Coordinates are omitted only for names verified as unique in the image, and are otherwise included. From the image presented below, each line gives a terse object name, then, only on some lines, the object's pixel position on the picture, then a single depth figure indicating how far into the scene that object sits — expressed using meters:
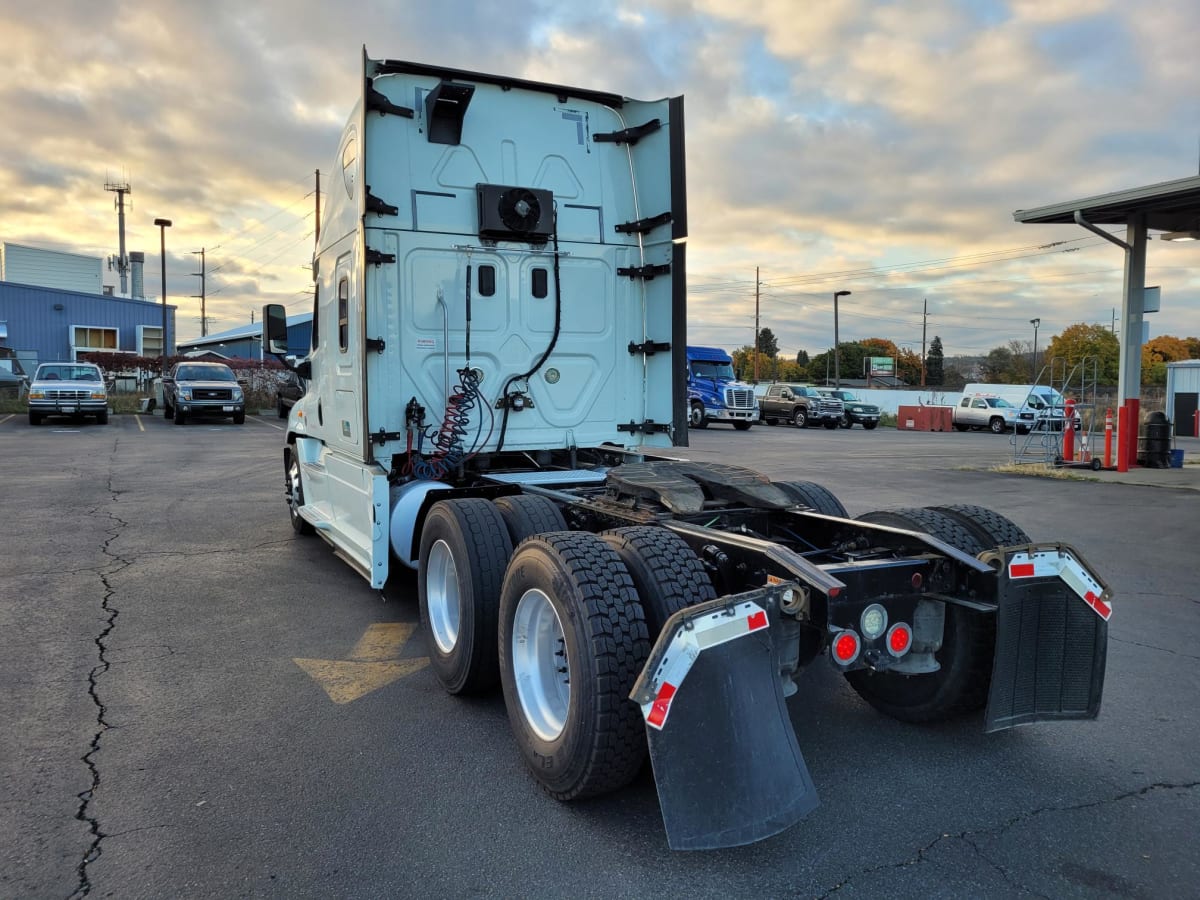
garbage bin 15.84
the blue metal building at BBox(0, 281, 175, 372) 43.38
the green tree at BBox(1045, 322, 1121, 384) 81.06
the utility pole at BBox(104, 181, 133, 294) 67.98
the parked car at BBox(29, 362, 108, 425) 23.88
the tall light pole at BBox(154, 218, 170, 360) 43.31
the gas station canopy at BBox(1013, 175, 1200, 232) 13.52
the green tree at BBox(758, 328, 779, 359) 121.19
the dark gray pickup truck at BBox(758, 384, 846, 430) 36.28
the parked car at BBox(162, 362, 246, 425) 25.48
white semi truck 2.89
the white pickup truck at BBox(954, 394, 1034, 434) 34.97
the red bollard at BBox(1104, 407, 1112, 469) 15.70
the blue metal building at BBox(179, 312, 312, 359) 67.00
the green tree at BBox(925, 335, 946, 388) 104.00
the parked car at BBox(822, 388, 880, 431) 36.94
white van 34.03
